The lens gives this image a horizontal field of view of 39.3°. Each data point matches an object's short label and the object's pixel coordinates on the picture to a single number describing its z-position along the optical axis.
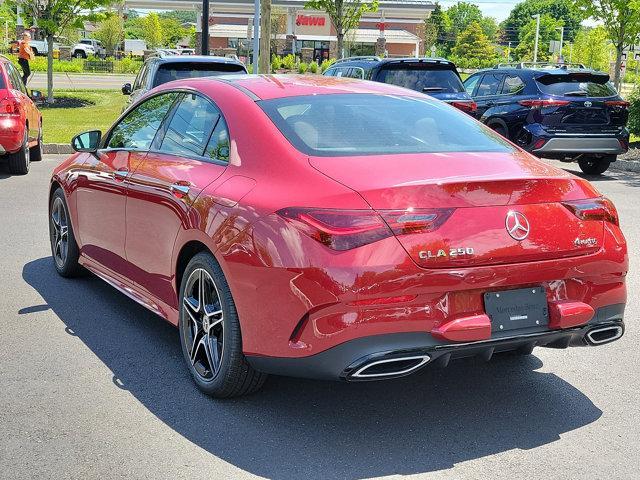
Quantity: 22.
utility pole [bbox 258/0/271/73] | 20.34
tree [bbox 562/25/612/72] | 60.75
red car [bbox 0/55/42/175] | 12.64
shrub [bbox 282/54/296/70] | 55.49
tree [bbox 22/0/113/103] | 24.95
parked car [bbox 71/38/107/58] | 72.00
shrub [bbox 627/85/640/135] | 17.91
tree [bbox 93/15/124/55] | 68.88
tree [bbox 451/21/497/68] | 94.31
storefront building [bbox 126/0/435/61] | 64.62
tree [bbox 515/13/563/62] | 102.41
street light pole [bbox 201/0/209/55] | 23.59
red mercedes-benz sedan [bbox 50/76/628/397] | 3.80
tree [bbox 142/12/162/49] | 73.50
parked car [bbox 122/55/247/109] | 13.56
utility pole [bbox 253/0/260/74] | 22.96
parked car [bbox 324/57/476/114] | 15.74
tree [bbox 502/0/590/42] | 149.88
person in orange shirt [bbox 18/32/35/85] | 25.13
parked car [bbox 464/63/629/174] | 14.38
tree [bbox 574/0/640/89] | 20.81
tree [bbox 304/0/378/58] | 34.16
